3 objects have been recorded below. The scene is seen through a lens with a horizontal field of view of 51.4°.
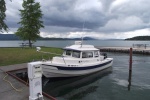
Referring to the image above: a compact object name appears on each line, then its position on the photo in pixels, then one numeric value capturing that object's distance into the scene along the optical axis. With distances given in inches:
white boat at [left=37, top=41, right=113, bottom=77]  478.3
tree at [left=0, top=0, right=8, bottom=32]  595.5
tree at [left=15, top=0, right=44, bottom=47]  1185.4
